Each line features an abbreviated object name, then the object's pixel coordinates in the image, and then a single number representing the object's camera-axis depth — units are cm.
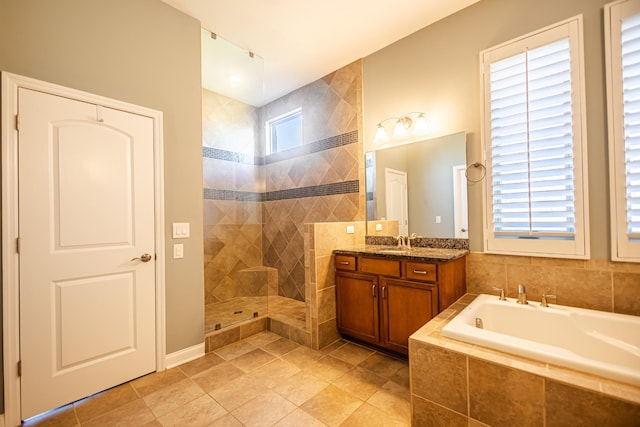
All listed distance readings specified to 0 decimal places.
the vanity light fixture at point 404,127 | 267
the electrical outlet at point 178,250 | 234
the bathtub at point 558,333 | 124
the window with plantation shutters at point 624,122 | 171
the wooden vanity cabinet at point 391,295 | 210
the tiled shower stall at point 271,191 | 310
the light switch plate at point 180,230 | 235
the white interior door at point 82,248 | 171
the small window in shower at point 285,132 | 398
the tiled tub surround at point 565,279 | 178
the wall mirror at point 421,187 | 247
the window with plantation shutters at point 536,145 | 190
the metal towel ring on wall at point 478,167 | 230
